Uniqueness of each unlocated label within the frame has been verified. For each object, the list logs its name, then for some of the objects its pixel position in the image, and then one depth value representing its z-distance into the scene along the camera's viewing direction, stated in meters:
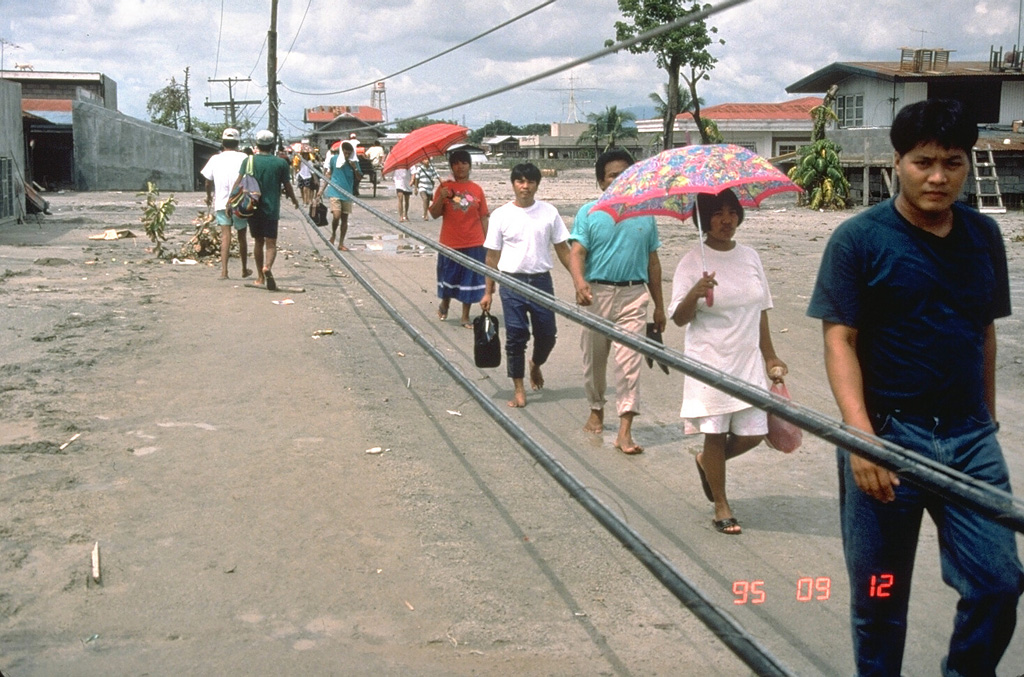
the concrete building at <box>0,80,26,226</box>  21.62
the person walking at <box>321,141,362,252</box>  16.02
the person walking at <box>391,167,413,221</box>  21.33
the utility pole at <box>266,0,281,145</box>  29.73
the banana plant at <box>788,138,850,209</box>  29.44
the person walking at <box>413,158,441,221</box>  22.34
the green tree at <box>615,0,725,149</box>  28.44
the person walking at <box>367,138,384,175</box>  30.84
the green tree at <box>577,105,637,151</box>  83.06
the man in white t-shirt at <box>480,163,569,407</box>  7.52
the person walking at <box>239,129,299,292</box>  12.25
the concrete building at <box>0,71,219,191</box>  37.91
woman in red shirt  9.84
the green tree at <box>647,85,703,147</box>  31.64
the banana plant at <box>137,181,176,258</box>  16.06
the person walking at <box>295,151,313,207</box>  23.23
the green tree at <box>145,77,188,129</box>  73.56
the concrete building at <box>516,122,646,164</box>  82.69
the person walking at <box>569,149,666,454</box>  6.53
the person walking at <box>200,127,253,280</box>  13.15
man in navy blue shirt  2.85
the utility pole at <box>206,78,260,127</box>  72.34
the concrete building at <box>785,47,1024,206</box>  30.38
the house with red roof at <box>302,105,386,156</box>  79.12
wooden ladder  27.70
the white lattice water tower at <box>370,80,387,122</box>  78.00
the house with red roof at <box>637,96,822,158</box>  56.44
